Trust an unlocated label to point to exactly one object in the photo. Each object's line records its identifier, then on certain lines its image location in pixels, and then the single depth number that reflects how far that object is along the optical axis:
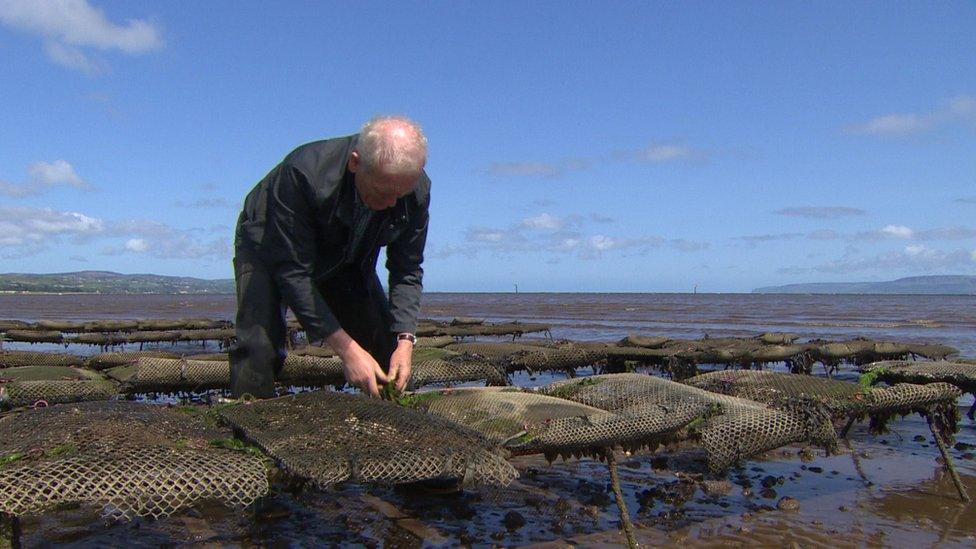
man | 3.22
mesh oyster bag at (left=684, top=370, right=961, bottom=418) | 4.68
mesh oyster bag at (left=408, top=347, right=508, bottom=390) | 6.89
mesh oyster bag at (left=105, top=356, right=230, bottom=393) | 7.29
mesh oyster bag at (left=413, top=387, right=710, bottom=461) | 3.78
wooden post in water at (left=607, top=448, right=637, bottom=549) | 3.51
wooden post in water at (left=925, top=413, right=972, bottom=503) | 4.64
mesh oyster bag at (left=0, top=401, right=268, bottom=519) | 2.48
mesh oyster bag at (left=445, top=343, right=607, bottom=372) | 9.04
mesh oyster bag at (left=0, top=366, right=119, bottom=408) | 5.81
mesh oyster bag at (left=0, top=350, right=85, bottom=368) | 9.39
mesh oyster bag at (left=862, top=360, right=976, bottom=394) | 6.26
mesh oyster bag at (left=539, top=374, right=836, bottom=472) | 3.93
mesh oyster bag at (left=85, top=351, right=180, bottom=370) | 8.81
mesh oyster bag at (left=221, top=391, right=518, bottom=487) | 2.90
